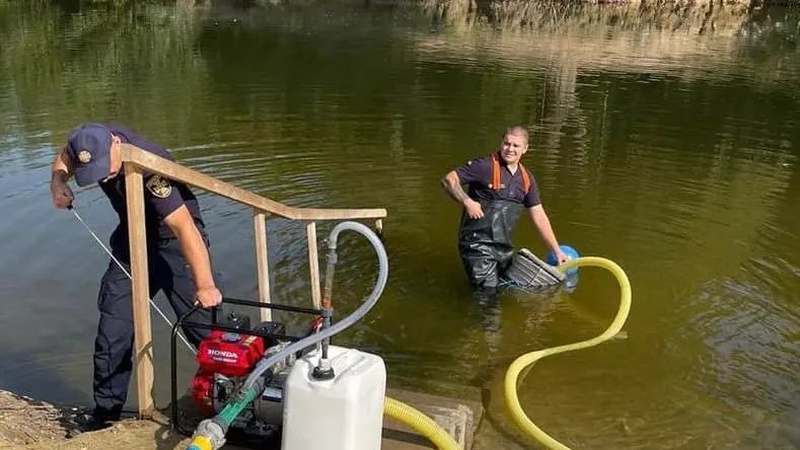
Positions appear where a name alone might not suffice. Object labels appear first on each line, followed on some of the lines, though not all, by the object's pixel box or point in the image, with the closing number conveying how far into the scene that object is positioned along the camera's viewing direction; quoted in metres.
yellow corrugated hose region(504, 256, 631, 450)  4.67
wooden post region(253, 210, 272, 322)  4.91
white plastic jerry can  3.12
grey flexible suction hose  3.13
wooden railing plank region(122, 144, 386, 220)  3.66
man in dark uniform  3.81
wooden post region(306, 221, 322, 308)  5.54
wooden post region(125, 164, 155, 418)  3.76
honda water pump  3.13
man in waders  6.84
